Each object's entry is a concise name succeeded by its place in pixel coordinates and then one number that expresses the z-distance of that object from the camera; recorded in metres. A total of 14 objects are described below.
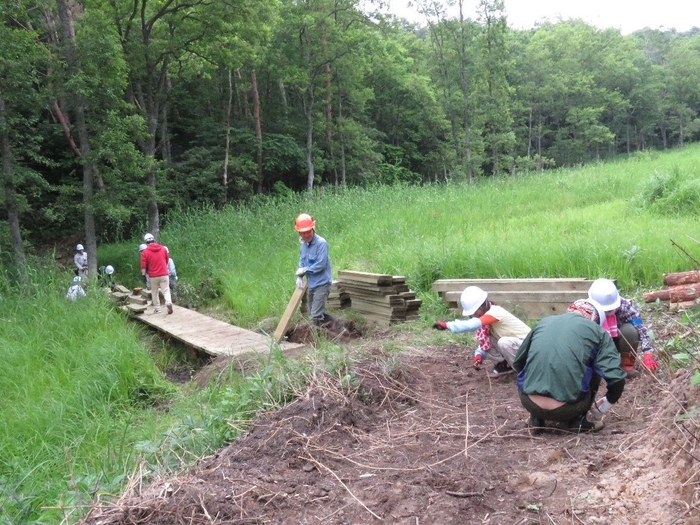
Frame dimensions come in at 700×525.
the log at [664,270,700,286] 6.29
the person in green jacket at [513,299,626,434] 3.66
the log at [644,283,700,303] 6.16
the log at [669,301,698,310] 5.91
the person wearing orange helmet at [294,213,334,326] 7.58
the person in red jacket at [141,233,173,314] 9.97
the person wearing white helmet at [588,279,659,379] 4.61
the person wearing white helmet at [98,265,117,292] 11.94
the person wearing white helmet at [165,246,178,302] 11.99
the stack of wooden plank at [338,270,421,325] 7.86
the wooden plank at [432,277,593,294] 6.86
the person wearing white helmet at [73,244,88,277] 14.60
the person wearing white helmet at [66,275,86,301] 9.37
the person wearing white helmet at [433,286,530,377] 5.20
